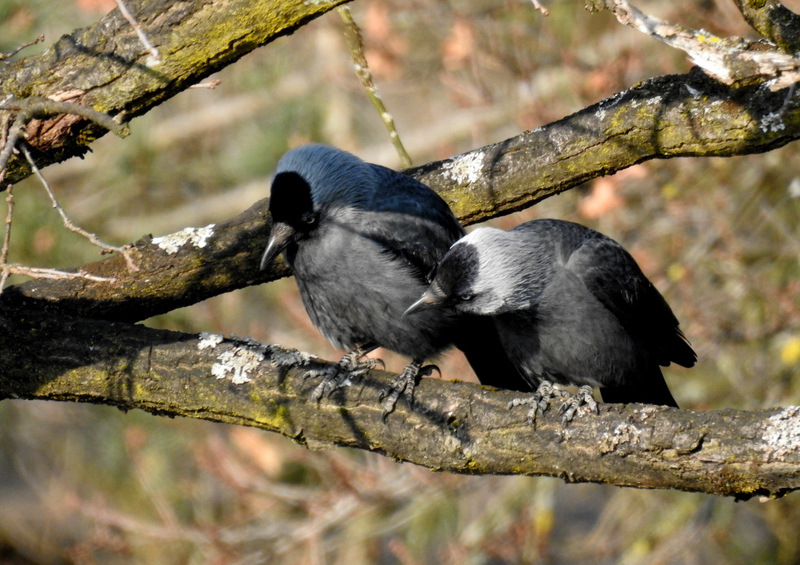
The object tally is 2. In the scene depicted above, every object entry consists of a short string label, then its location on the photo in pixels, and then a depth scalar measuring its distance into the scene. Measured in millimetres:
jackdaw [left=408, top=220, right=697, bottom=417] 7594
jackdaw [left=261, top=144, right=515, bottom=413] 7852
